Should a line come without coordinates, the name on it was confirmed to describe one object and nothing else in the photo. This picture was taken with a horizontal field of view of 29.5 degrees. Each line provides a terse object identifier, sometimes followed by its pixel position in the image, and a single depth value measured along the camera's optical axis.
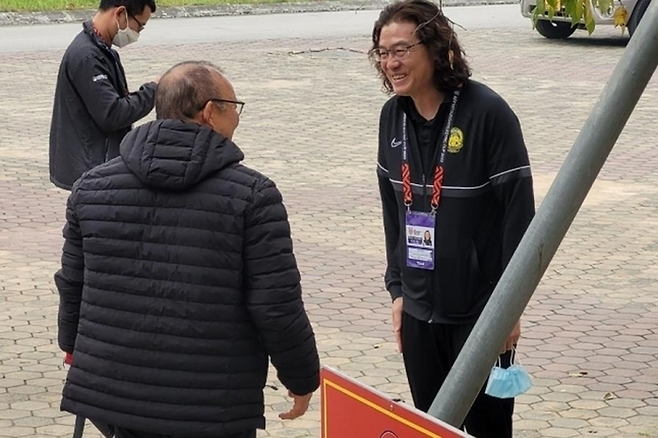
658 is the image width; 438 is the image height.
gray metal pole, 2.63
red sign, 2.77
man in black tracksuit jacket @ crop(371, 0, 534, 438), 4.00
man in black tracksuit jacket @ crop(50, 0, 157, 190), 5.83
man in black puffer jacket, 3.48
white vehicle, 21.66
